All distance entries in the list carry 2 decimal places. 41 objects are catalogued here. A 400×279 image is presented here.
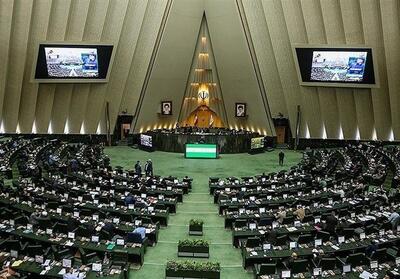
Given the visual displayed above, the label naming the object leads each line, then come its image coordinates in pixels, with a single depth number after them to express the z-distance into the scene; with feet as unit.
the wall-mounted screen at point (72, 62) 118.01
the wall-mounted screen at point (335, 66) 114.73
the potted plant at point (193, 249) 48.26
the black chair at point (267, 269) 39.63
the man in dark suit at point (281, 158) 109.26
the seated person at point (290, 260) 40.17
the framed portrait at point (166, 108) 144.69
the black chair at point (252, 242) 46.37
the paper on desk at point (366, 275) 38.37
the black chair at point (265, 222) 52.67
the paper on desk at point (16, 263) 40.39
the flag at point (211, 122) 162.50
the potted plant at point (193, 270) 40.78
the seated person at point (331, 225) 49.73
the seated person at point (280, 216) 54.28
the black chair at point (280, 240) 46.29
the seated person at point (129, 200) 60.59
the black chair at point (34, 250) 42.32
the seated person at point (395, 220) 52.37
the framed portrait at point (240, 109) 144.66
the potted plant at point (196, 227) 56.34
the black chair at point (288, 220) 52.90
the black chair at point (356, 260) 40.78
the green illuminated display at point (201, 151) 118.21
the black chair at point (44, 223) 49.60
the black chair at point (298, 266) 39.68
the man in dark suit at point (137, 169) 86.30
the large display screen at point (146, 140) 128.47
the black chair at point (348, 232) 48.18
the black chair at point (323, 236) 47.57
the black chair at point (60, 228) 48.96
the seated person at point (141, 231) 47.99
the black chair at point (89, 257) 41.56
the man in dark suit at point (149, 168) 89.46
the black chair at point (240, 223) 52.90
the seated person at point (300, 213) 54.24
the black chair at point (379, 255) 41.67
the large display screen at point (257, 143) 128.67
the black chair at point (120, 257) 42.75
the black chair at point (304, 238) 45.68
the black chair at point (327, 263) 40.22
